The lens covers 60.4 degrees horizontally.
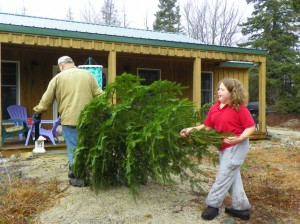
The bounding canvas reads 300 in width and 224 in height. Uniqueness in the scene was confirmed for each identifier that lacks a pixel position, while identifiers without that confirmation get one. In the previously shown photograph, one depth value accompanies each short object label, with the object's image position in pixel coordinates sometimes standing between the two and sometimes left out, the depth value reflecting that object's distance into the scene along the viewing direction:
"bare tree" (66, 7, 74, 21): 27.29
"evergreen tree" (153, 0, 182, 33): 27.30
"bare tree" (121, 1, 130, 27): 27.94
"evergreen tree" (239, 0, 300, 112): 16.57
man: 2.92
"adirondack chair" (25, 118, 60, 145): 5.49
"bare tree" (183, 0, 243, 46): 25.90
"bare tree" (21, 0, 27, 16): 26.29
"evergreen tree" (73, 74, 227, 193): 2.42
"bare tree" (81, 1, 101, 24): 26.50
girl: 2.41
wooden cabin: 5.67
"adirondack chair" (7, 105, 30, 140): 6.46
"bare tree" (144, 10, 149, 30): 28.52
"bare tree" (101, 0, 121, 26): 27.03
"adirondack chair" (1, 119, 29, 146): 5.32
